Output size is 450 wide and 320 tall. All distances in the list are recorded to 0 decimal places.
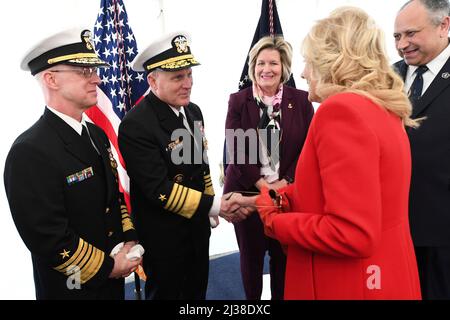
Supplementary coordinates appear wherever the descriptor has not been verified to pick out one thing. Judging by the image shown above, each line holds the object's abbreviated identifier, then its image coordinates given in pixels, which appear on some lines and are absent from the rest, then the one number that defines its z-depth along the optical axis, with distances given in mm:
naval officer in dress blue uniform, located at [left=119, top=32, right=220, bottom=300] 1855
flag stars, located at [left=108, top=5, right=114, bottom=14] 2951
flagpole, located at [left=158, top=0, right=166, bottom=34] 3694
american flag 2953
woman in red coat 1056
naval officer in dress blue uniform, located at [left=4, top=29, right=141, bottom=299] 1364
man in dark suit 1793
